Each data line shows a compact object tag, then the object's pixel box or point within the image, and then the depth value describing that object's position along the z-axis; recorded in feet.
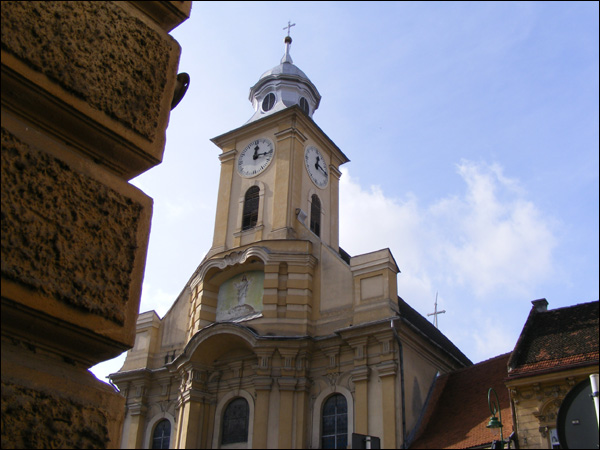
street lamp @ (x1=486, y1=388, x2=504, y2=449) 45.27
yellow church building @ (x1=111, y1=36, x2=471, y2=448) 65.98
